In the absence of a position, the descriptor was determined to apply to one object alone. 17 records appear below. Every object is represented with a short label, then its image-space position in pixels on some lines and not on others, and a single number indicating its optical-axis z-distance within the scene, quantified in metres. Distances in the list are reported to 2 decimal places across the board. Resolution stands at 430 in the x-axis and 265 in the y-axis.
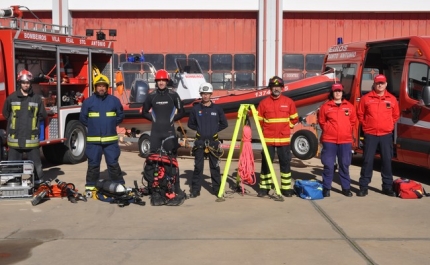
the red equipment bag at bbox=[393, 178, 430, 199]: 8.75
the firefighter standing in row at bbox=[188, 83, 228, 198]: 8.89
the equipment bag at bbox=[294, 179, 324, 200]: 8.73
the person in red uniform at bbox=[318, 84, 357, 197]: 8.86
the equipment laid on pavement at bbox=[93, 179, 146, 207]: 8.38
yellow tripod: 8.69
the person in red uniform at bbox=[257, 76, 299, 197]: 8.81
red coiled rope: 9.00
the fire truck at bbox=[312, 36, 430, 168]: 9.58
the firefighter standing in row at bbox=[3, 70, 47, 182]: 8.88
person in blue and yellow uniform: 8.80
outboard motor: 14.14
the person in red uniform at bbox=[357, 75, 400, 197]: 8.90
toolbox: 8.66
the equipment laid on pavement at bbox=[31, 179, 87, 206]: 8.43
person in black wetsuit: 8.84
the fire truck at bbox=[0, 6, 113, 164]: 9.95
